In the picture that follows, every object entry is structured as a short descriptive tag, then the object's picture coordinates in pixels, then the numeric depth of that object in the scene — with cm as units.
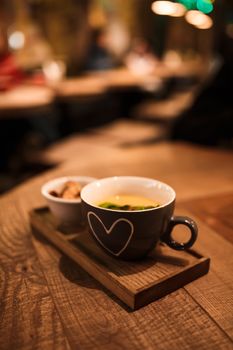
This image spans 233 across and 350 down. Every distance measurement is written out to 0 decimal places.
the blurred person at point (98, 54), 533
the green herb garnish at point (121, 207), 77
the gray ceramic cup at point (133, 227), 69
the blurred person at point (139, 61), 514
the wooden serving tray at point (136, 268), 66
